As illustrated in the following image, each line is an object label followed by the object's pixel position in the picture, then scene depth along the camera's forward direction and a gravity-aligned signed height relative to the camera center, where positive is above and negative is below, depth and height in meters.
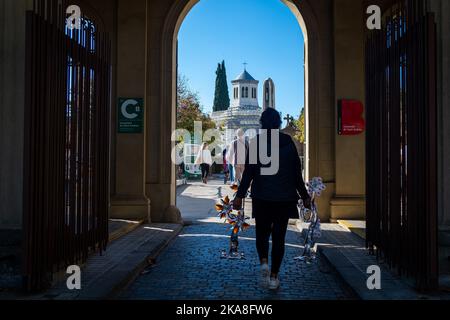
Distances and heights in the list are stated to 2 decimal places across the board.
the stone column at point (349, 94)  10.53 +1.55
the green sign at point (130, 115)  10.67 +1.12
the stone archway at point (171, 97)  10.80 +1.54
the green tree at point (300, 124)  55.28 +5.62
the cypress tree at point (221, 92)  119.44 +18.01
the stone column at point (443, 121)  6.32 +0.59
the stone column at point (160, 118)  10.91 +1.08
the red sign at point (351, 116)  10.48 +1.08
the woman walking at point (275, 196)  5.38 -0.29
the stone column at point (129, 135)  10.63 +0.85
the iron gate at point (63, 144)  4.68 +0.27
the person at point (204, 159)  23.20 +0.45
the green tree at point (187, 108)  37.59 +4.59
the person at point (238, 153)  14.61 +0.45
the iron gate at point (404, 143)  4.73 +0.27
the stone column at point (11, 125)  6.36 +0.54
